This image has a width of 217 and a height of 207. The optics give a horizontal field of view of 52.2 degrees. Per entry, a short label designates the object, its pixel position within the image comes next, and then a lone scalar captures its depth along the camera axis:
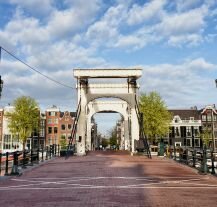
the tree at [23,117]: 33.20
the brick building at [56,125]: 50.67
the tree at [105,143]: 83.57
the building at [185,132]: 48.09
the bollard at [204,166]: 9.89
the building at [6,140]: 47.63
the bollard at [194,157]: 11.89
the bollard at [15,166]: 9.40
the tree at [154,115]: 31.07
